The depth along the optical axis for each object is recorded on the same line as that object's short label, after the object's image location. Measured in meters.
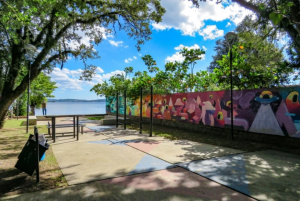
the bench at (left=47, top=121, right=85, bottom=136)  7.55
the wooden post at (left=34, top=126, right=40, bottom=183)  3.38
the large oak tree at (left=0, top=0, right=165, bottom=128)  8.80
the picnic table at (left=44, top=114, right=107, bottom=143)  6.81
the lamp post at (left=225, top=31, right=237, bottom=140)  7.26
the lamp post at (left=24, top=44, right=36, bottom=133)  7.90
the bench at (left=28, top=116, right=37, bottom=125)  12.73
